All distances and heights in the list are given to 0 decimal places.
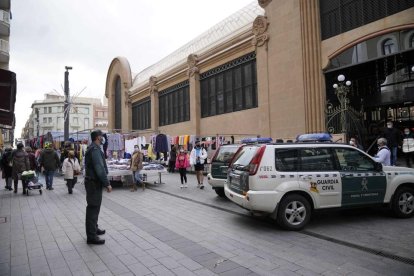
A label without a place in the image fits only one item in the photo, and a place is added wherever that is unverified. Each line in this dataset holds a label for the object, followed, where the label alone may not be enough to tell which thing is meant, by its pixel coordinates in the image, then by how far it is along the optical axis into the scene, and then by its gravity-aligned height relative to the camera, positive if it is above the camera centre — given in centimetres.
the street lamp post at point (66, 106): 1914 +303
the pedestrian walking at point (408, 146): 1223 +1
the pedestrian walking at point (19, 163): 1196 -31
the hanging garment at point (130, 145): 1900 +45
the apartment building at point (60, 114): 8288 +1068
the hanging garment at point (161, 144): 1928 +47
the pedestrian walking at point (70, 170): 1196 -62
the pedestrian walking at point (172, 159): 1981 -49
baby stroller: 1152 -94
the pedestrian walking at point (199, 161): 1242 -42
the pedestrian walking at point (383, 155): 886 -24
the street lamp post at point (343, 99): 1325 +206
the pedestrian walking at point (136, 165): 1287 -53
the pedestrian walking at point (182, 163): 1285 -50
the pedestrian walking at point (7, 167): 1292 -49
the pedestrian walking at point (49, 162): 1270 -31
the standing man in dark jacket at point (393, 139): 1195 +28
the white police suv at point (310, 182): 626 -70
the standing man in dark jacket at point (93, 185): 557 -58
